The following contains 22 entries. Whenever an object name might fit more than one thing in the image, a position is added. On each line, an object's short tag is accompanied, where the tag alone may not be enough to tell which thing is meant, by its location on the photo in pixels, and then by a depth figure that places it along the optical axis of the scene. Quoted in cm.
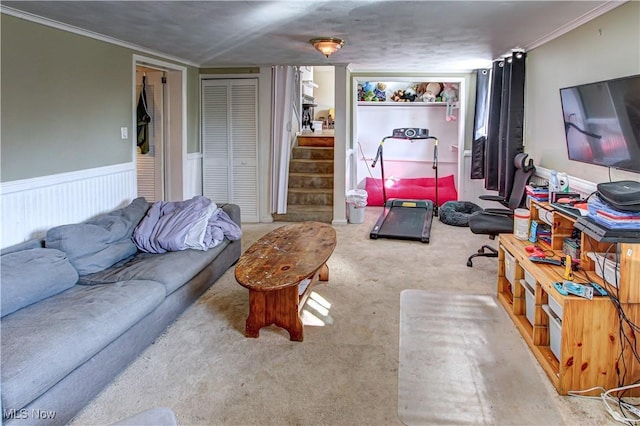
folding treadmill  556
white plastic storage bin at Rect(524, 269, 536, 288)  287
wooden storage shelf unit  225
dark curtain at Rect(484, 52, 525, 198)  503
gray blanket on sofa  362
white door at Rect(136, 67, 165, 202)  590
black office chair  421
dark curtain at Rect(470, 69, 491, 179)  635
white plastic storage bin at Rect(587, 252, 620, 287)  231
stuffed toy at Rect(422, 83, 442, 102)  813
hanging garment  590
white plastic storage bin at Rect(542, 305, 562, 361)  248
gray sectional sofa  195
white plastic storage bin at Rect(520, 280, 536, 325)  285
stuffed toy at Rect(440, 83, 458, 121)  809
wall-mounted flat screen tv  268
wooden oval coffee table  285
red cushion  783
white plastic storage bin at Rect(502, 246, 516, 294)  326
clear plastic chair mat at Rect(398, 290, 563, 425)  223
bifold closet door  642
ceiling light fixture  424
